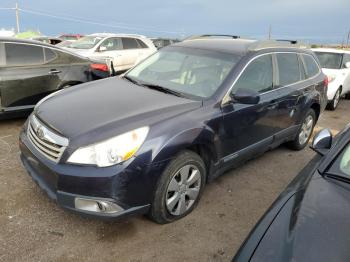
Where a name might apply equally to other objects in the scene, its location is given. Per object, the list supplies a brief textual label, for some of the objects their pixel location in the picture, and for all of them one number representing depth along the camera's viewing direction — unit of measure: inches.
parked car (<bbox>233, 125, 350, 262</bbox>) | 66.7
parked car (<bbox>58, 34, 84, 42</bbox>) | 811.0
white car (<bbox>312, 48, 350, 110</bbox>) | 340.5
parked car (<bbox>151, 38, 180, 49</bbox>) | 727.7
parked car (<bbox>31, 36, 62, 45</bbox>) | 639.1
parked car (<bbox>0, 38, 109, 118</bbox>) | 210.1
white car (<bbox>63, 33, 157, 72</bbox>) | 409.1
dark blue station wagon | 105.8
